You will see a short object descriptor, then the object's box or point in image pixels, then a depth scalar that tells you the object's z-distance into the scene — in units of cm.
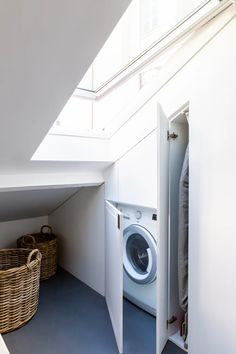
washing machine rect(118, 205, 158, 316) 196
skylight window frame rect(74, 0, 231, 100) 135
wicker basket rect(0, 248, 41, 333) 190
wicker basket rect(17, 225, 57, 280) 272
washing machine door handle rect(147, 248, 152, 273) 195
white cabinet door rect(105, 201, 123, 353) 167
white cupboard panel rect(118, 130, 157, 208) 184
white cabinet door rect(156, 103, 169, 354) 143
